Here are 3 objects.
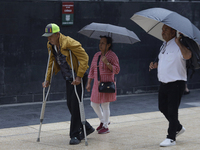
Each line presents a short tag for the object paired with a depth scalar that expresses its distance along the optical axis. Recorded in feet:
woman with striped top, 43.27
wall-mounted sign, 65.51
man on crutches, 38.55
